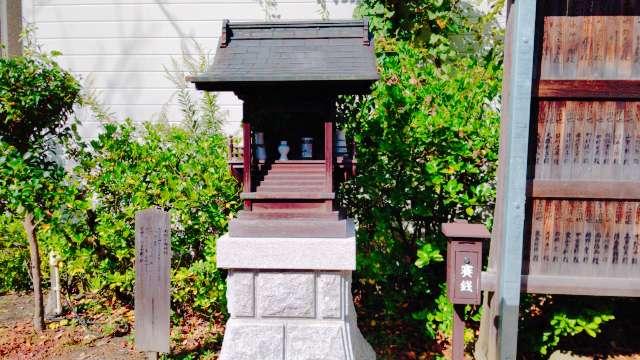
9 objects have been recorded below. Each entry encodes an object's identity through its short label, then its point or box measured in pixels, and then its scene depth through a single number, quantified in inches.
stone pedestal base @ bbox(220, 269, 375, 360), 142.3
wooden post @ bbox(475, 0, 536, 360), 125.0
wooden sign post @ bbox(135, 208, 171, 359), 150.3
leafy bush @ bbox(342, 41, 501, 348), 170.2
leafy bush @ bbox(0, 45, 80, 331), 170.6
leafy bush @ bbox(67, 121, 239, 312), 185.3
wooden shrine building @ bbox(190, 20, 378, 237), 133.6
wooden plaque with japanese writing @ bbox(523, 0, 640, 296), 128.2
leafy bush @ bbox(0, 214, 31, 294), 218.3
